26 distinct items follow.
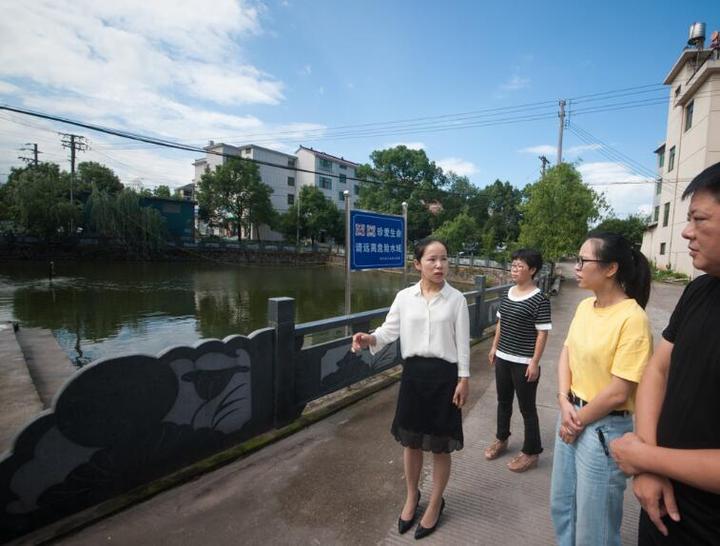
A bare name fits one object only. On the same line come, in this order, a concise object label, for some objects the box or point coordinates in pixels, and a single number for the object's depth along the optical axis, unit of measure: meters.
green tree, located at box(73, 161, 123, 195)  39.16
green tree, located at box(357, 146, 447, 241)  36.25
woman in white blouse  2.12
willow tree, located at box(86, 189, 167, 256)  29.83
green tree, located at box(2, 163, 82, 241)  27.12
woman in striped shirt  2.77
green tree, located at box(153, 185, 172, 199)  46.56
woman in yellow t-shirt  1.51
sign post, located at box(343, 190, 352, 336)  4.88
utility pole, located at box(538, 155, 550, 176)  26.35
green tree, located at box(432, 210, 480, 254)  28.88
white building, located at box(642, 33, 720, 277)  17.91
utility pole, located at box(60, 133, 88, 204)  29.33
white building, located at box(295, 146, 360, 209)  48.06
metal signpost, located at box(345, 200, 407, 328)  5.18
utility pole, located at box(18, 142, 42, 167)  34.62
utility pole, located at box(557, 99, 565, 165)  18.89
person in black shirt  0.95
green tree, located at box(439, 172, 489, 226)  40.06
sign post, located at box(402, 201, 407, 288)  6.12
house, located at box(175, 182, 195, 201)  52.12
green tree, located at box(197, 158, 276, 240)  38.00
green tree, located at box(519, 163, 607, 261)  14.50
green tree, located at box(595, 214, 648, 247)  37.12
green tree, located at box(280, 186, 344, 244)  40.16
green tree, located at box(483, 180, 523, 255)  44.53
